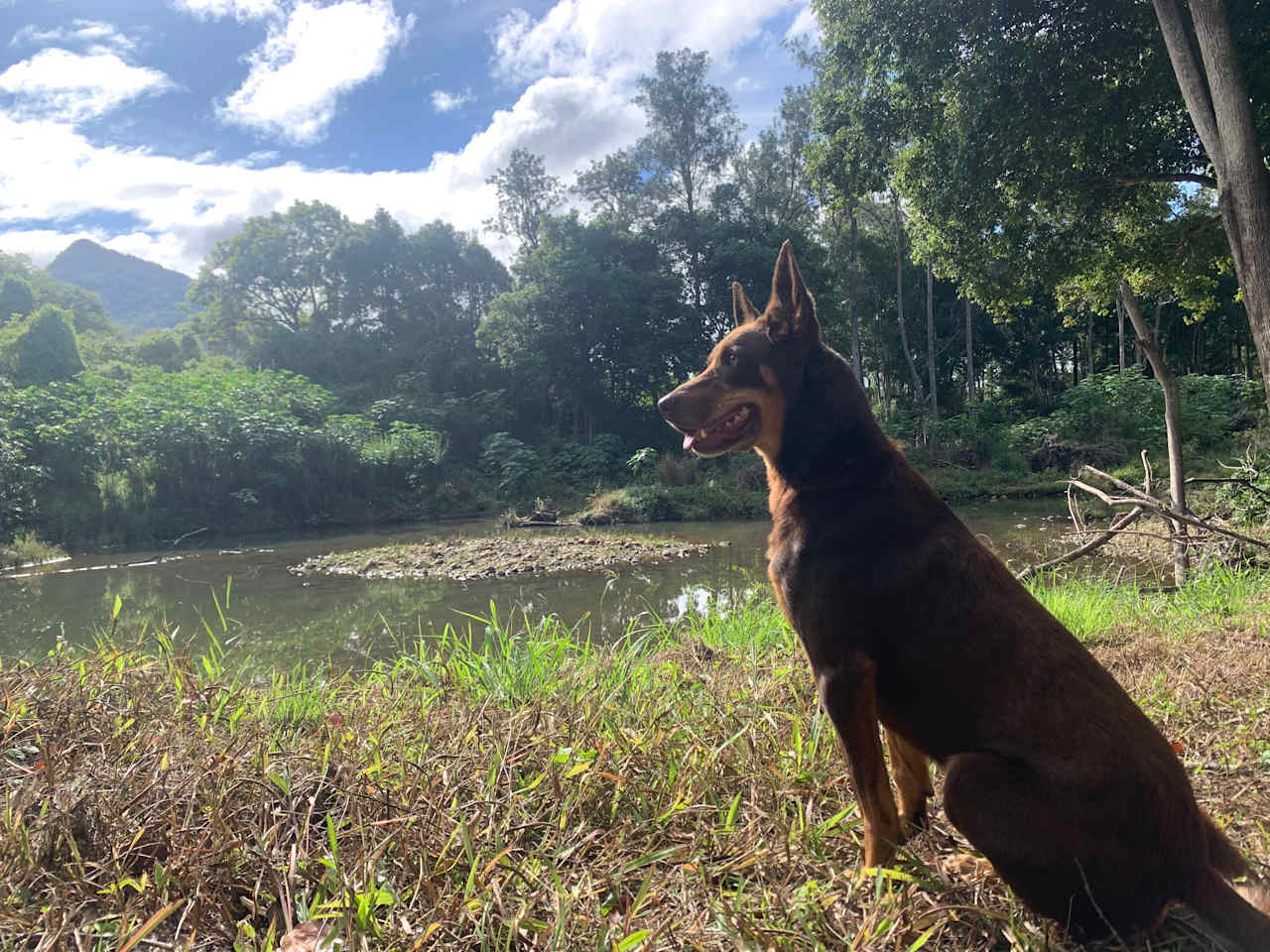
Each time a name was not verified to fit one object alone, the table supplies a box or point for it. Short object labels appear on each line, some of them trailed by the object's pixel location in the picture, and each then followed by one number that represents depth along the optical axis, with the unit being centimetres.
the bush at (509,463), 2391
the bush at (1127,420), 1894
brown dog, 129
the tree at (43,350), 2067
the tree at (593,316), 2695
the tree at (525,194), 3312
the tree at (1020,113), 710
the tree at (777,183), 2734
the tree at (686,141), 2647
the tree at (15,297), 2905
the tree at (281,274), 3238
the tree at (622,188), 2936
